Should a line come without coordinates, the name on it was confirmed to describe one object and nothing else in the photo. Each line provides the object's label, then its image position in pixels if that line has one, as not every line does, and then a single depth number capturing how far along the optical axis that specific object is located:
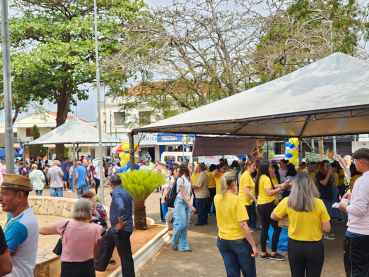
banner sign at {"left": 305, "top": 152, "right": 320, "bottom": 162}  16.34
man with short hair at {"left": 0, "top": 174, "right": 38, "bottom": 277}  2.71
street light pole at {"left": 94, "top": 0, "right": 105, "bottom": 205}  15.23
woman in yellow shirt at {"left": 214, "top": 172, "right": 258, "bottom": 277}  4.27
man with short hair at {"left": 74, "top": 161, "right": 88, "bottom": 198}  14.70
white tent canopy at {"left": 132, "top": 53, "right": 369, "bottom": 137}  6.95
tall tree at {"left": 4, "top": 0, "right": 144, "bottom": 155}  20.75
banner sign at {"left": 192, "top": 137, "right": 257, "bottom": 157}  11.91
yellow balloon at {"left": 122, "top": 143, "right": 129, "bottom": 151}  15.15
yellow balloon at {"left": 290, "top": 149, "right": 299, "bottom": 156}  17.87
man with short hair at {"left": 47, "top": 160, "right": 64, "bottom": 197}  13.85
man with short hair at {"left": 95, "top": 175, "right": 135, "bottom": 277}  5.36
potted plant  8.80
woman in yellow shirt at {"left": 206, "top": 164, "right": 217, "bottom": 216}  11.17
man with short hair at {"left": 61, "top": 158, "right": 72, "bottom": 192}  19.99
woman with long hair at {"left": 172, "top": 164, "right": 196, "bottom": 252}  7.43
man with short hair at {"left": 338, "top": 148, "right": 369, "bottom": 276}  3.88
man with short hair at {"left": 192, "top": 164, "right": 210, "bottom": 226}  10.08
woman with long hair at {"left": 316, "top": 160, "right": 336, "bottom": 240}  8.48
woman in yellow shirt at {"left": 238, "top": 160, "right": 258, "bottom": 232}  7.38
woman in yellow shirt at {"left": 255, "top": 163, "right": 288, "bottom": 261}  6.60
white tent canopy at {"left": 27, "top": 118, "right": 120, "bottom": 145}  18.86
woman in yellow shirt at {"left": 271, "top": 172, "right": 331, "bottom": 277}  3.86
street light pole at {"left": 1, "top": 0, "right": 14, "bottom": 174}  5.56
